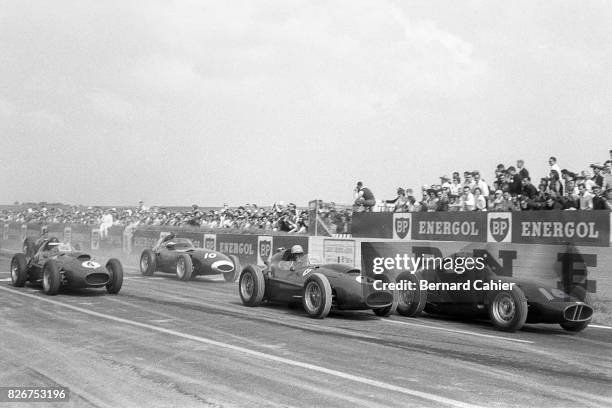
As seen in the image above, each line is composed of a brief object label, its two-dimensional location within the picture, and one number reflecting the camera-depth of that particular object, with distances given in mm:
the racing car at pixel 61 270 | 14375
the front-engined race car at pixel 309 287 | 11484
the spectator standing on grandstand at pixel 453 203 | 17312
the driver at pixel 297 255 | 13008
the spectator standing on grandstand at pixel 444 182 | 18719
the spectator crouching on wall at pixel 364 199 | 19750
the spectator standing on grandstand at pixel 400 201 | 19277
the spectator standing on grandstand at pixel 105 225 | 31356
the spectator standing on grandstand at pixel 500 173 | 17531
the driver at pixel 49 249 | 15648
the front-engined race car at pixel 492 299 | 10375
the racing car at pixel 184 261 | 19547
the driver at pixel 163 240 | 21556
